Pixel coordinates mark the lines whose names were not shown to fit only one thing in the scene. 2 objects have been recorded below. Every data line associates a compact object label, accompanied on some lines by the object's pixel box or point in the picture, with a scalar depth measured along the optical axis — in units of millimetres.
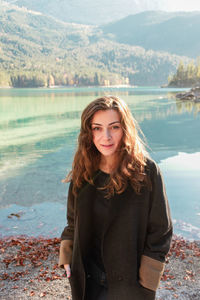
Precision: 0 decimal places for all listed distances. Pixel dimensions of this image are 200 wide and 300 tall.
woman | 1791
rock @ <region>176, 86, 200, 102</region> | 49119
